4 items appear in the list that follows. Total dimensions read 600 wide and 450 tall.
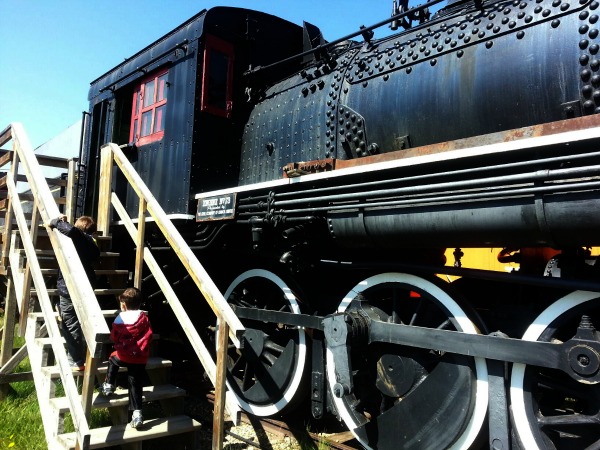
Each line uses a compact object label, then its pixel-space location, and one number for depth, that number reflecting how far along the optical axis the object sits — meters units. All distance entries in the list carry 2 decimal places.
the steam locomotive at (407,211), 2.43
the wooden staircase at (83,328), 3.00
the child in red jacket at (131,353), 3.42
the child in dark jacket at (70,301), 3.66
